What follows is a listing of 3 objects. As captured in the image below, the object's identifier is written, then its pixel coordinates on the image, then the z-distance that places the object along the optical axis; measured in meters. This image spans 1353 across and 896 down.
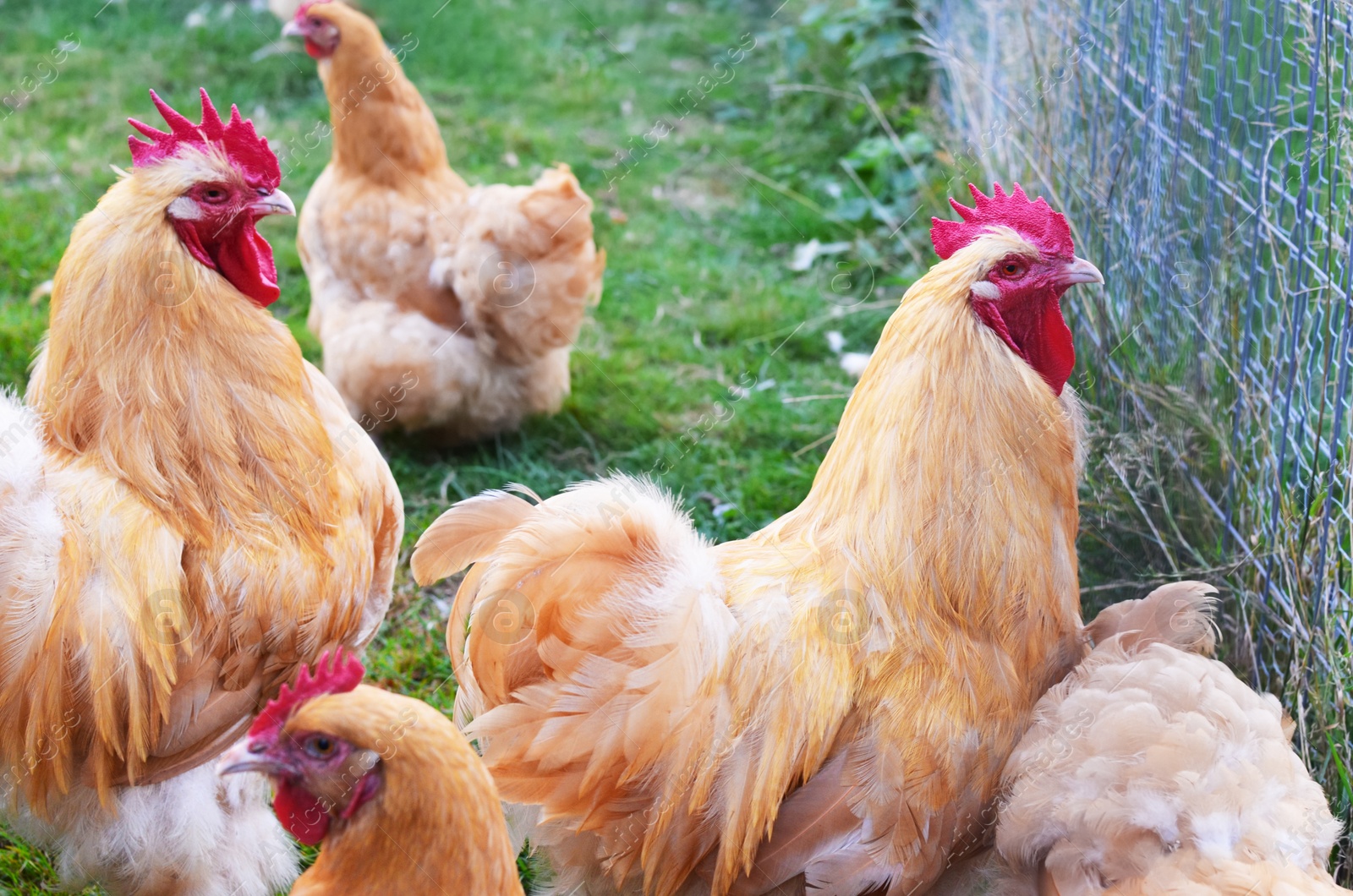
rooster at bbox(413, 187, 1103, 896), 2.54
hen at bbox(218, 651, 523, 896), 1.98
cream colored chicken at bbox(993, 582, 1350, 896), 2.31
